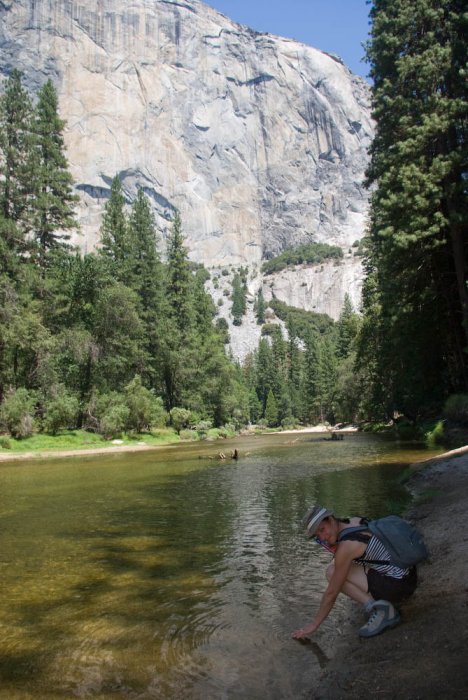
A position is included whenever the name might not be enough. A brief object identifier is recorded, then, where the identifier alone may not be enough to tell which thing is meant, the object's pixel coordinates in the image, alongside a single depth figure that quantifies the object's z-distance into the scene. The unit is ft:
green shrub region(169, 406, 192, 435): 172.86
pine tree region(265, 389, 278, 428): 383.28
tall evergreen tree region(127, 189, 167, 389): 184.34
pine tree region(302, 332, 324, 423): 342.23
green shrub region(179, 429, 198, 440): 165.31
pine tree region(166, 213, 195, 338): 208.85
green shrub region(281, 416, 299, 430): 346.99
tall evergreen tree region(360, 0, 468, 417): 66.23
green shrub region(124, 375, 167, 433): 145.07
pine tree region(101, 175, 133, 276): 186.09
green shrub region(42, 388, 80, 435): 122.01
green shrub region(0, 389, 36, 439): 112.47
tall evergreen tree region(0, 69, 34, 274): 139.85
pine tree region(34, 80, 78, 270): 148.87
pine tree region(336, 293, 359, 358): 302.86
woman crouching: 16.20
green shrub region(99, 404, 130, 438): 133.39
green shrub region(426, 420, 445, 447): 77.48
